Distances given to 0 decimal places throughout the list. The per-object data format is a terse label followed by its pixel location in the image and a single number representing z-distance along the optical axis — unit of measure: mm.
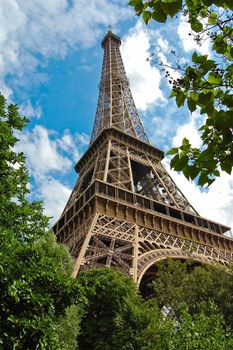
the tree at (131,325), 11797
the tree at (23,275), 6887
